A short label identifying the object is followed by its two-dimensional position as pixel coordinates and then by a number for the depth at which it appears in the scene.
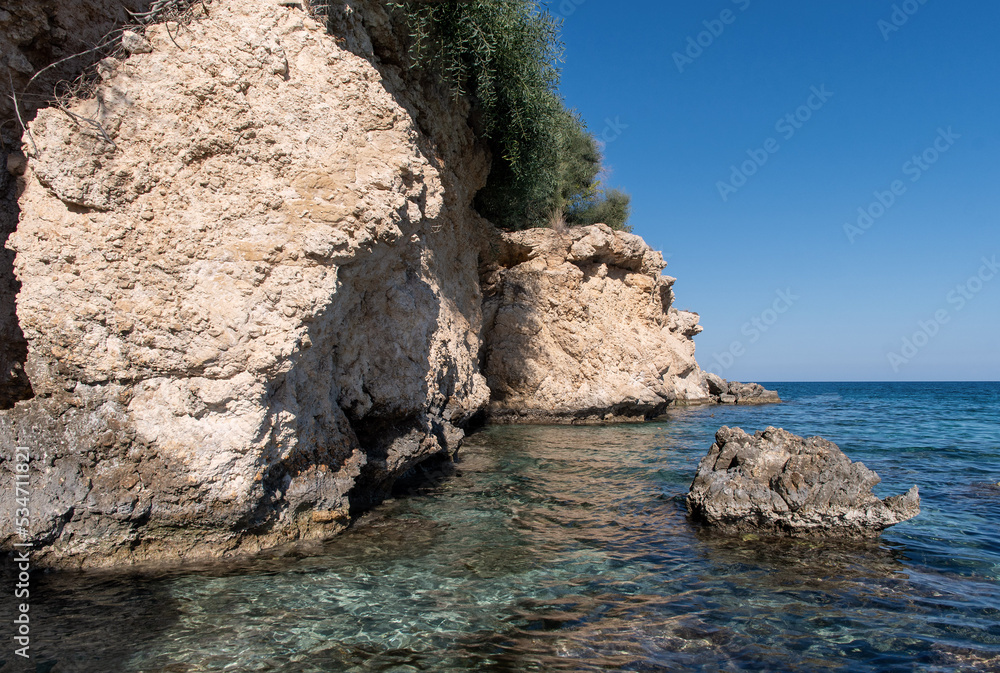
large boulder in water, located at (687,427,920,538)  5.62
